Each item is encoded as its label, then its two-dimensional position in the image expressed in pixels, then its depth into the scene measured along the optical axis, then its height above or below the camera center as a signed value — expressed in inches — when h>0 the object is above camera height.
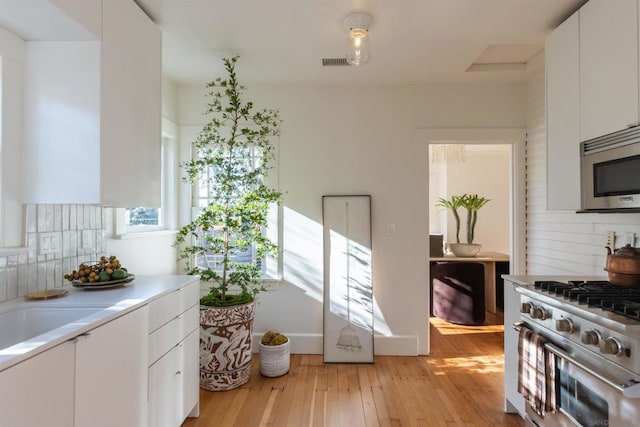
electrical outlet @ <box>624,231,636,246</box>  80.4 -5.0
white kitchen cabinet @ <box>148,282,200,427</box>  69.2 -30.8
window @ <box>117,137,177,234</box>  125.9 +8.8
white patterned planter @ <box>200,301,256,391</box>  103.3 -38.2
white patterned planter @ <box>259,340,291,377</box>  112.0 -46.0
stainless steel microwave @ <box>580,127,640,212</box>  63.6 +8.7
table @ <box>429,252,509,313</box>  171.9 -26.0
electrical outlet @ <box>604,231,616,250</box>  86.5 -5.6
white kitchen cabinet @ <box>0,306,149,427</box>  39.0 -22.2
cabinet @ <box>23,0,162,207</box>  66.7 +18.7
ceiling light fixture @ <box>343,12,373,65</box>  85.7 +44.6
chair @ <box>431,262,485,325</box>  162.9 -35.0
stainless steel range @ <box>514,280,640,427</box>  49.8 -21.5
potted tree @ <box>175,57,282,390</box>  103.7 -10.4
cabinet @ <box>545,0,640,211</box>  65.9 +28.1
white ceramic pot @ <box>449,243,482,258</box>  177.6 -16.7
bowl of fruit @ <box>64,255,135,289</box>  72.1 -12.8
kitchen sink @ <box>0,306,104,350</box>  59.7 -17.5
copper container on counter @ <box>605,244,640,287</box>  67.4 -9.8
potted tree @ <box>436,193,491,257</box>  178.1 +0.1
